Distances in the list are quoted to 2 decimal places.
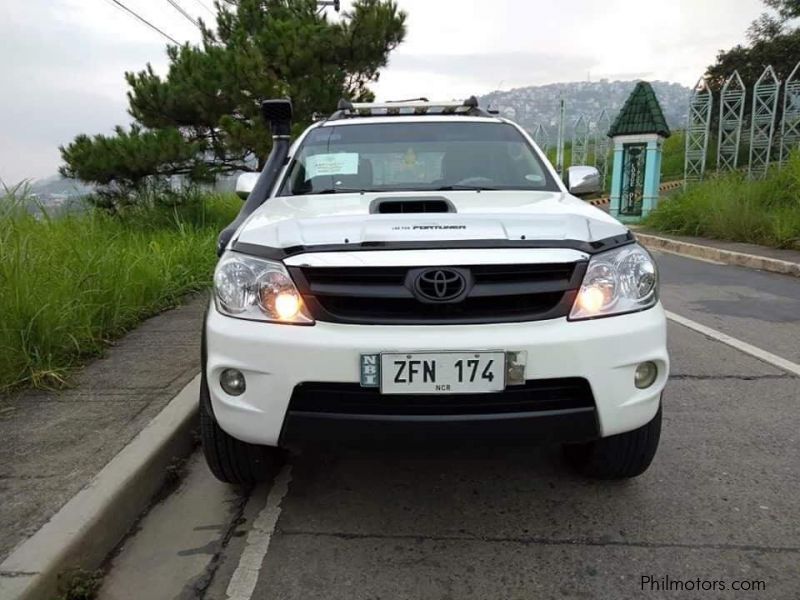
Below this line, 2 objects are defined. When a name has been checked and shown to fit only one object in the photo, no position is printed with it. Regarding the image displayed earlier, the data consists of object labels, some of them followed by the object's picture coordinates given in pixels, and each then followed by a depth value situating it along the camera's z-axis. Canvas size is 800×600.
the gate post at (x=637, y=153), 16.97
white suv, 2.07
